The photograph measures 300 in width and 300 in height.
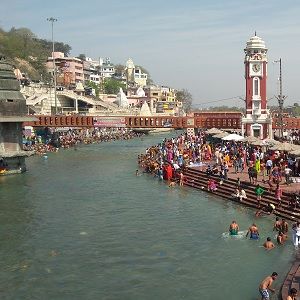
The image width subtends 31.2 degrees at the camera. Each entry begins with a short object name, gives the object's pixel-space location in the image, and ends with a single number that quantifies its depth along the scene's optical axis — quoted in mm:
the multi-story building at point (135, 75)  186625
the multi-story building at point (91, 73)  141500
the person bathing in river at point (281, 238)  19186
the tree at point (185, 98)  182838
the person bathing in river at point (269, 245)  18766
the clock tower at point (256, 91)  50250
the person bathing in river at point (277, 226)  20255
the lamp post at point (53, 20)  81938
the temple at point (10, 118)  39281
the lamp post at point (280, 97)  43438
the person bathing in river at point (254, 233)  20047
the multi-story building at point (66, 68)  117512
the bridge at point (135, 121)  65062
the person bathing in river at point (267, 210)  23969
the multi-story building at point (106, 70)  171912
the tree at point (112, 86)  142500
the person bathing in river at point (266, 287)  13688
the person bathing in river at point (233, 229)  20641
